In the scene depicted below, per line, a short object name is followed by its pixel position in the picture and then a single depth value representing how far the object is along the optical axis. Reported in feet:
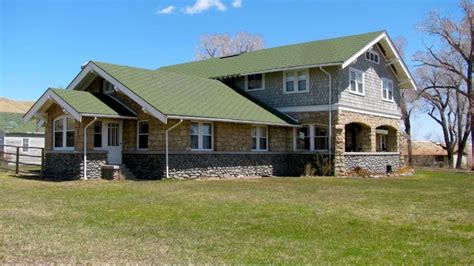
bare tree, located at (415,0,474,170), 134.82
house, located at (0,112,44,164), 128.47
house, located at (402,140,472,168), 207.74
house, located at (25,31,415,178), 71.00
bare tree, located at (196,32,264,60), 192.95
